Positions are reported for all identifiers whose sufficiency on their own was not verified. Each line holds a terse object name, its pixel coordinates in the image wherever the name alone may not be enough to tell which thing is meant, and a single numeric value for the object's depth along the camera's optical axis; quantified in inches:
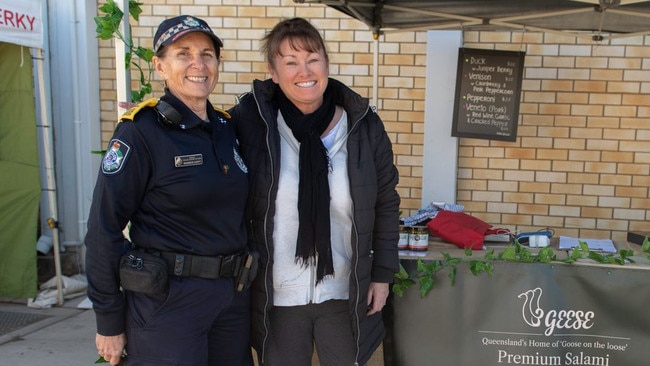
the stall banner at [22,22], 165.5
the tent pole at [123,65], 108.7
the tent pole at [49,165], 185.8
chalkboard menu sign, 186.1
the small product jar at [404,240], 123.9
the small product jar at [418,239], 122.0
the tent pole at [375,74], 167.0
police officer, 74.2
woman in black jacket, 87.6
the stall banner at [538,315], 110.5
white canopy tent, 167.2
